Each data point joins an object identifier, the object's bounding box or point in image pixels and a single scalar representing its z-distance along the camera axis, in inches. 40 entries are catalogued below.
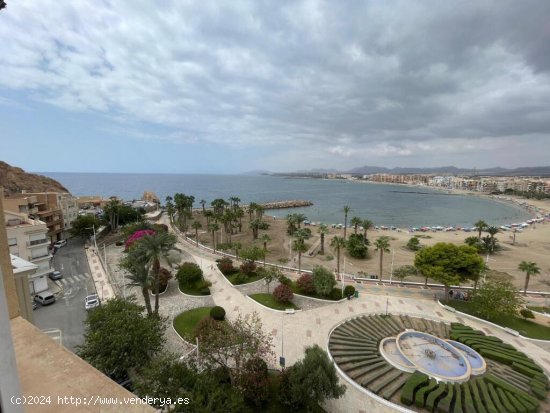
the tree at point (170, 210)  3002.0
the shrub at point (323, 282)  1274.6
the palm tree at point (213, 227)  2133.2
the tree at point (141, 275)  991.0
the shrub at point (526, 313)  1155.3
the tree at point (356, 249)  2084.2
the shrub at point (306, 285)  1316.4
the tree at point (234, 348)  708.0
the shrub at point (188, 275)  1360.7
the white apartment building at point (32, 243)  1445.6
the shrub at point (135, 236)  1735.5
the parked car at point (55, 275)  1498.5
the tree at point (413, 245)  2329.0
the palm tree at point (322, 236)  2199.4
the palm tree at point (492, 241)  2292.4
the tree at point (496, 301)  1089.4
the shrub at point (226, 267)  1562.5
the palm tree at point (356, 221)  2470.0
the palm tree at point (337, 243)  1662.2
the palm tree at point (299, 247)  1655.6
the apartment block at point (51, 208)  1953.7
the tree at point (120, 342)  690.2
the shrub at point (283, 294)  1210.6
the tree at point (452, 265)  1251.8
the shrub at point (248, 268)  1519.4
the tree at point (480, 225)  2506.5
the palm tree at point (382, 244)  1640.0
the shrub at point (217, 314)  1083.3
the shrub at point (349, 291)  1310.3
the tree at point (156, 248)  1020.8
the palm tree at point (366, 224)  2430.9
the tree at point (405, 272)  1544.0
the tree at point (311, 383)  649.6
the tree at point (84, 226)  2146.9
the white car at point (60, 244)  2047.2
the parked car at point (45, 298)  1215.6
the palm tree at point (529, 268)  1366.9
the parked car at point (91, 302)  1170.6
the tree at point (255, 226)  2524.4
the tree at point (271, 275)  1321.4
